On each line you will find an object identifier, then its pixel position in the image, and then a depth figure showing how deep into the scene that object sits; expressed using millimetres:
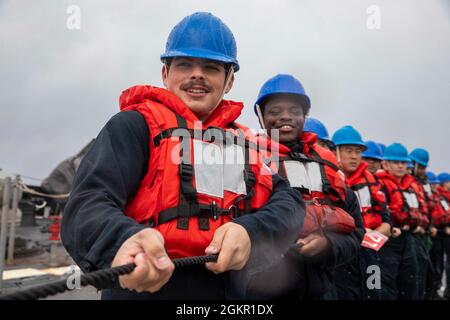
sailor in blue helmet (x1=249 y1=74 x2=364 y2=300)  2572
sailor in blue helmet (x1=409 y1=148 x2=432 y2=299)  6242
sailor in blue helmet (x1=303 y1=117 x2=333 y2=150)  4991
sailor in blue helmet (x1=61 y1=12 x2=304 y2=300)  1199
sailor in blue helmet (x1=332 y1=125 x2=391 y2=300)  4812
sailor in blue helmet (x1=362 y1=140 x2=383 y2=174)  7082
